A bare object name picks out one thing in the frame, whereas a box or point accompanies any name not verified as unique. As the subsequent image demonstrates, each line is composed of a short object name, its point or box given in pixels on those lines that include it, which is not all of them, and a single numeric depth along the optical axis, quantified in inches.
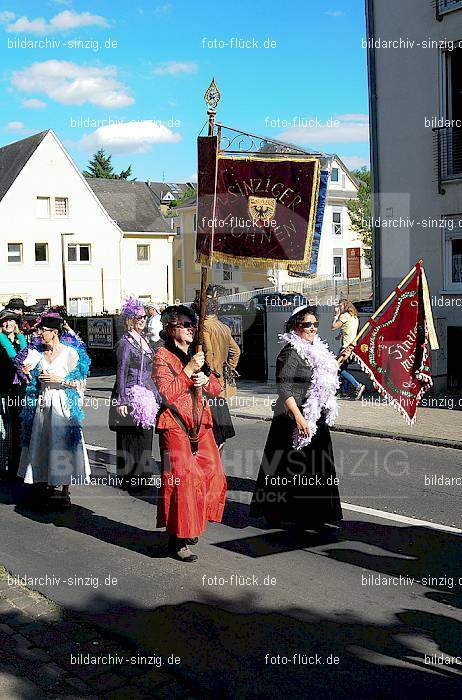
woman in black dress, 263.7
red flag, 270.4
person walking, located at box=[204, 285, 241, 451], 319.3
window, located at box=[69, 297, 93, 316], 1786.4
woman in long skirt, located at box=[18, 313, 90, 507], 294.8
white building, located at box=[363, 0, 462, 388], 666.2
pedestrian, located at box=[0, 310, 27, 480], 350.3
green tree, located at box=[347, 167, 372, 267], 2080.5
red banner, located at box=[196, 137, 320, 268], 231.3
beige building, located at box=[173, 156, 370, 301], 2110.0
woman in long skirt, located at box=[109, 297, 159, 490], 320.5
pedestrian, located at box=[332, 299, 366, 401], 582.9
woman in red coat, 231.5
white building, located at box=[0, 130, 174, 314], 1706.4
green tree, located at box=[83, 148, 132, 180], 3437.5
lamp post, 1566.2
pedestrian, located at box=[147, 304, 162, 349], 375.9
